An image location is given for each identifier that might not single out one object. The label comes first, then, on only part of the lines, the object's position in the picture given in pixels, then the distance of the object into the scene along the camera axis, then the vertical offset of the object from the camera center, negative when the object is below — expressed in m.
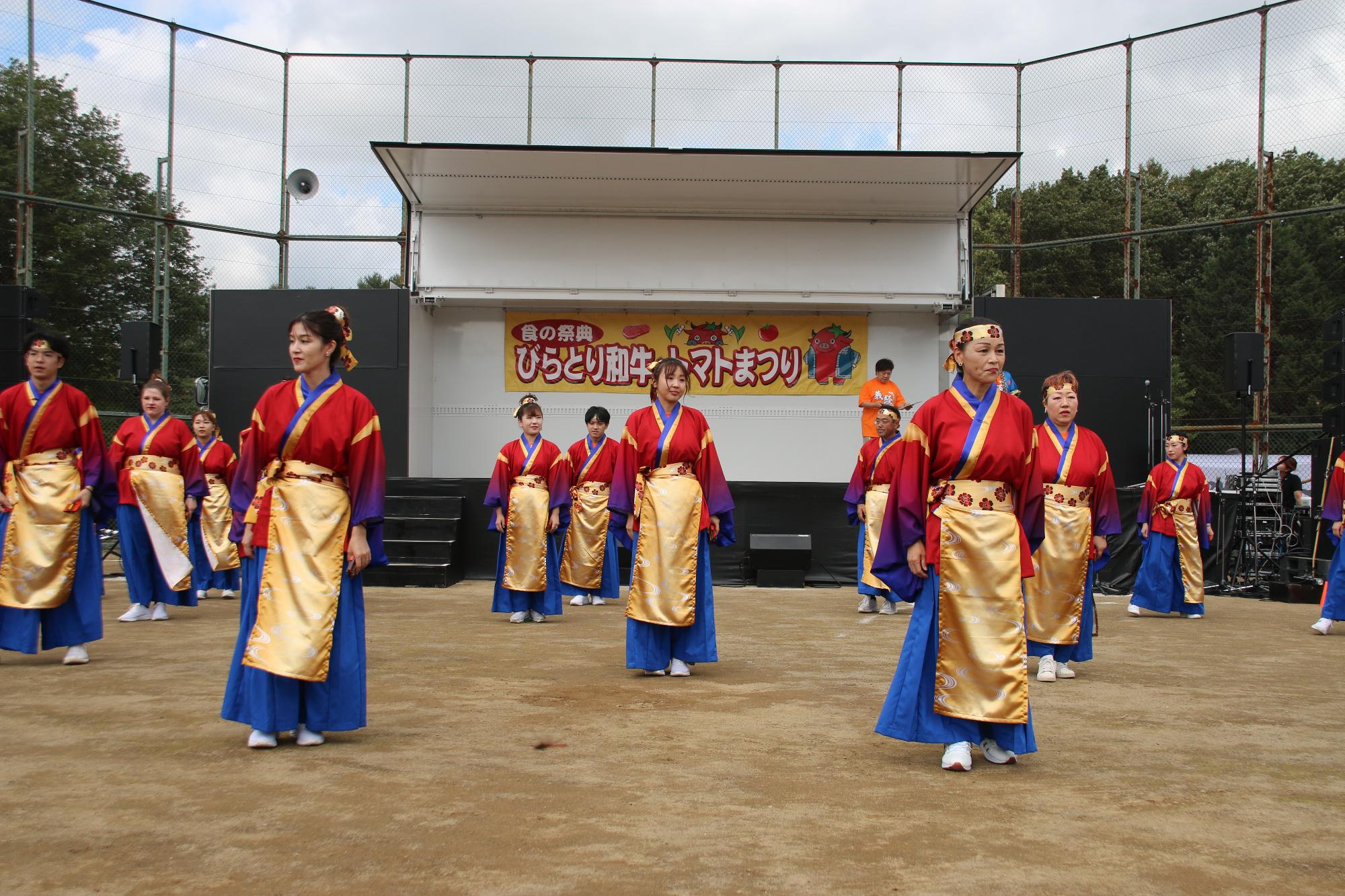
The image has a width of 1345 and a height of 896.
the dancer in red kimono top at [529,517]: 9.20 -0.56
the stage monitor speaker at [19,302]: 10.01 +1.15
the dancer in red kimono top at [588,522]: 10.76 -0.69
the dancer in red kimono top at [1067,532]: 6.47 -0.43
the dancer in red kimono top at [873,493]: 9.99 -0.36
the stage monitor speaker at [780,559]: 12.86 -1.19
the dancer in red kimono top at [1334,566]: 8.78 -0.79
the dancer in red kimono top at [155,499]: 8.80 -0.44
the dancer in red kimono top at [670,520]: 6.39 -0.39
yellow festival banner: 14.83 +1.24
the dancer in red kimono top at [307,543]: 4.43 -0.39
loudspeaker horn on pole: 15.30 +3.35
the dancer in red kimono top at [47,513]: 6.37 -0.41
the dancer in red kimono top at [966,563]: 4.23 -0.40
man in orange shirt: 12.46 +0.62
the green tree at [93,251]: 15.04 +2.64
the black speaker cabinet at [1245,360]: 12.52 +1.04
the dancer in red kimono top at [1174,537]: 10.56 -0.73
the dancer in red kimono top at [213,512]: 10.53 -0.64
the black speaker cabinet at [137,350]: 12.30 +0.94
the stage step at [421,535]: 12.46 -0.98
